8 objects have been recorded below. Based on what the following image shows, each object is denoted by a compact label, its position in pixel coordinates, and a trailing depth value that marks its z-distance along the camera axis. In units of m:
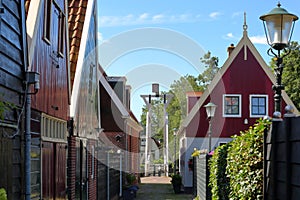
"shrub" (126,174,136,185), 23.64
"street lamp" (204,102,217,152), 16.86
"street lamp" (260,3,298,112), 7.24
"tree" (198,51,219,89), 54.47
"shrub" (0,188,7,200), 4.84
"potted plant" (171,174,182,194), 24.66
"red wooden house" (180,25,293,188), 25.61
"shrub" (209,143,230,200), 9.11
